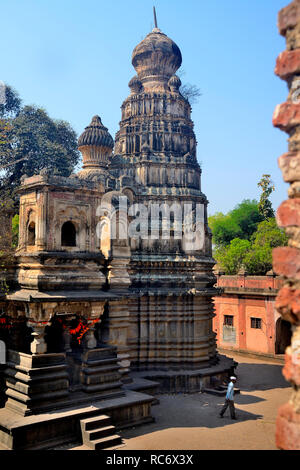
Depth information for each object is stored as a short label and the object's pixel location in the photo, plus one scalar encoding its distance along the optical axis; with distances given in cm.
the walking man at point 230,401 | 1327
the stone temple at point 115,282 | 1148
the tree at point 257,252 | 3156
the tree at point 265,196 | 4241
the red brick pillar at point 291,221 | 330
